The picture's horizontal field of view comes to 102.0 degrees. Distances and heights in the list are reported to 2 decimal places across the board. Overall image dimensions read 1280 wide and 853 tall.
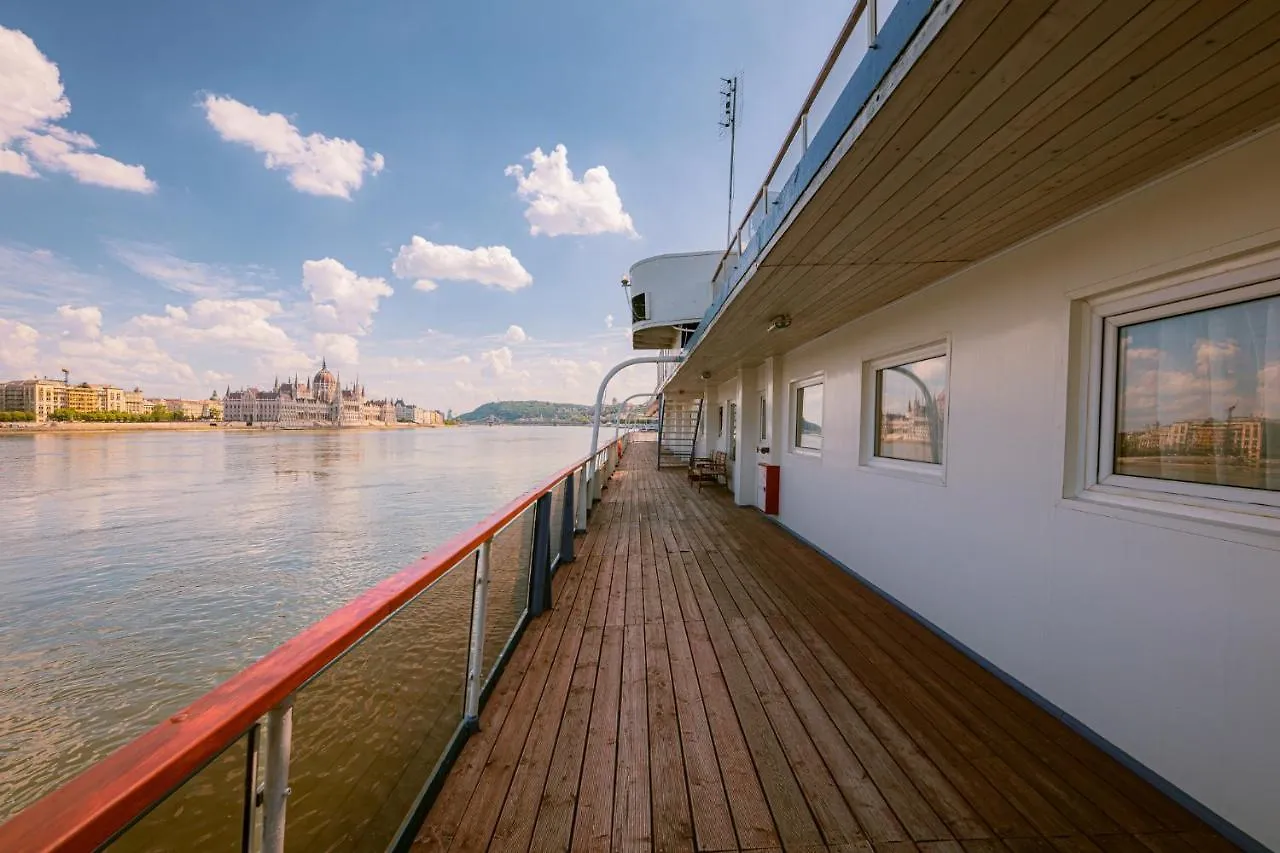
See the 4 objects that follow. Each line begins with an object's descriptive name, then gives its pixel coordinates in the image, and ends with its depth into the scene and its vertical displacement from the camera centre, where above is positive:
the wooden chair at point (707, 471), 9.50 -0.93
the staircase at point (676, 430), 15.08 -0.29
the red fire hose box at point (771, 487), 6.20 -0.77
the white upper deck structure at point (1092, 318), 1.32 +0.46
